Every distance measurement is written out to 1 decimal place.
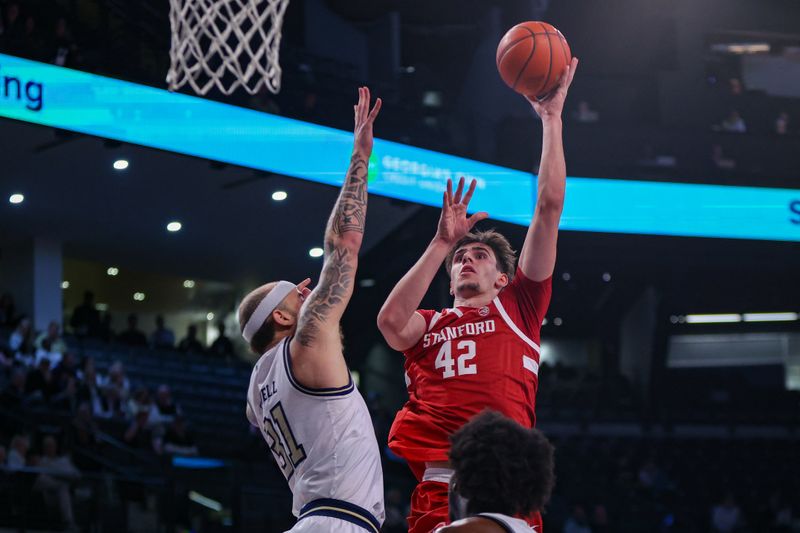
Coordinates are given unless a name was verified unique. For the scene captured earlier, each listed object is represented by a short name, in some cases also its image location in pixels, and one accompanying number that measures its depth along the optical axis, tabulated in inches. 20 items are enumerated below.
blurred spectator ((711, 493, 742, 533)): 667.6
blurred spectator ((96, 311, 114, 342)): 729.0
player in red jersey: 169.3
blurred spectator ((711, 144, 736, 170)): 761.0
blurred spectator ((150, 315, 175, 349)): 786.8
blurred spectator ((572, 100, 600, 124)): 754.8
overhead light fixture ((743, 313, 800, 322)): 1013.2
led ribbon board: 509.7
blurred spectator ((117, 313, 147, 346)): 746.0
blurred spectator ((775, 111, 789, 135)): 805.2
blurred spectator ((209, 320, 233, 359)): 807.7
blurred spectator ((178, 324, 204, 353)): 788.6
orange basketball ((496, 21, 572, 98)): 186.7
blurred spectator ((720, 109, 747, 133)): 796.6
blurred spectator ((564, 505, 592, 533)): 584.1
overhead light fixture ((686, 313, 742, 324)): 1016.1
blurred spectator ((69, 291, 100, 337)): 725.3
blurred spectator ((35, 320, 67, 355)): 587.5
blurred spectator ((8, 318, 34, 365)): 551.8
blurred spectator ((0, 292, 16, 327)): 646.5
